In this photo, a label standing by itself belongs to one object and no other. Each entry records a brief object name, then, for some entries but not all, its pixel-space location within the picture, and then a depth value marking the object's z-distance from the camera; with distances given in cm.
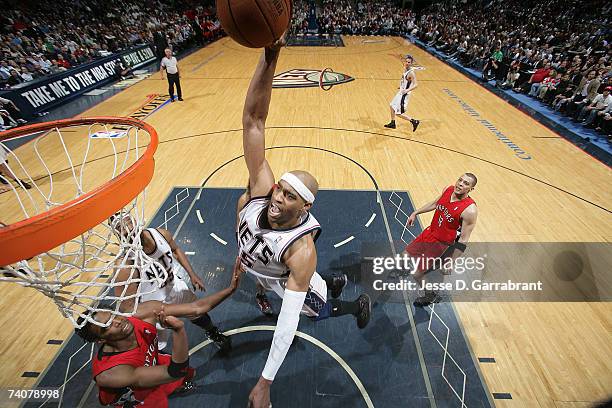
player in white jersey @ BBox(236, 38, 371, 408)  222
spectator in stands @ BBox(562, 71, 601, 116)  905
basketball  235
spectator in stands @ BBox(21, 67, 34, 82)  1049
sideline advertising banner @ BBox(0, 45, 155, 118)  894
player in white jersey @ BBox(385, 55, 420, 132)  800
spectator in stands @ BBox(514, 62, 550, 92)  1126
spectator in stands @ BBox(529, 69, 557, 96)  1079
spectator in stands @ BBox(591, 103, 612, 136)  833
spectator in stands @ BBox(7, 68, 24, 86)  978
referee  982
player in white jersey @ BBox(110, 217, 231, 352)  299
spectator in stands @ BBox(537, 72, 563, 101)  1048
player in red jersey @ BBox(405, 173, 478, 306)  352
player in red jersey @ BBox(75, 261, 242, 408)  211
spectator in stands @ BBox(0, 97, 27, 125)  829
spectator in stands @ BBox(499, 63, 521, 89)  1237
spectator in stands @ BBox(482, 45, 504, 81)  1351
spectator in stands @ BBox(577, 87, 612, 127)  854
